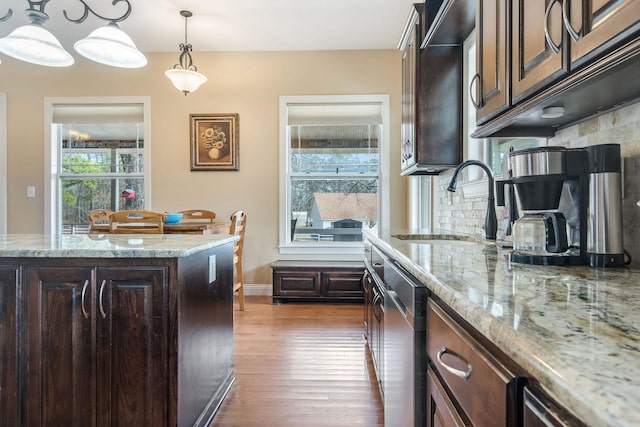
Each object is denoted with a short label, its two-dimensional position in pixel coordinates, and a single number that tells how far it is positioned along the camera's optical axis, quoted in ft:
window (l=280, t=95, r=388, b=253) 14.42
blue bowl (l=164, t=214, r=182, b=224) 11.08
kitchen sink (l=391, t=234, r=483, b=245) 6.76
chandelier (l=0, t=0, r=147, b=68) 7.12
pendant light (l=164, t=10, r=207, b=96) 10.92
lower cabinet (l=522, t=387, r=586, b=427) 1.33
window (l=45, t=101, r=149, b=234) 14.67
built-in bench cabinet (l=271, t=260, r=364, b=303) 12.84
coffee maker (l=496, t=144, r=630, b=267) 3.24
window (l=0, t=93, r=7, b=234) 14.66
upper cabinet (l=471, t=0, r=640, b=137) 2.40
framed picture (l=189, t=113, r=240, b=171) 14.39
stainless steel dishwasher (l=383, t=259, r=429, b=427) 3.20
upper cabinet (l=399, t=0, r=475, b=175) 7.86
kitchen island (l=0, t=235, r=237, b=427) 4.58
